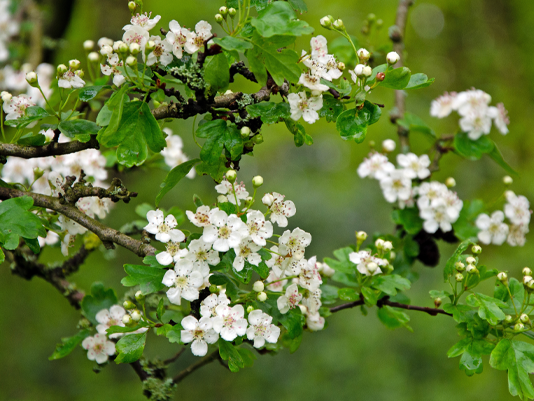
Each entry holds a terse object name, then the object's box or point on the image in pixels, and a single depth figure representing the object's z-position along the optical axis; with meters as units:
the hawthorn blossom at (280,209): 1.06
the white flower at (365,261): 1.09
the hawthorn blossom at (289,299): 1.06
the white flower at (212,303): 1.04
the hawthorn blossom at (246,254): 1.04
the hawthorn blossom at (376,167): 1.16
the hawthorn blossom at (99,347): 1.10
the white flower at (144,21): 1.04
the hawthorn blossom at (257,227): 1.04
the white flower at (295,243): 1.05
